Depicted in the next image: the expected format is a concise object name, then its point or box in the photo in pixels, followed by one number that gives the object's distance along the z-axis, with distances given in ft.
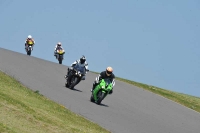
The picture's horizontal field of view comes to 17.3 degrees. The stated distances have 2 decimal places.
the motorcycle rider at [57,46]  162.09
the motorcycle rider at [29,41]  164.86
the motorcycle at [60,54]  160.71
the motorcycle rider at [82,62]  98.25
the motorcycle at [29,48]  163.84
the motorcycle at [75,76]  98.63
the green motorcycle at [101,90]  85.51
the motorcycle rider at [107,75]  86.48
